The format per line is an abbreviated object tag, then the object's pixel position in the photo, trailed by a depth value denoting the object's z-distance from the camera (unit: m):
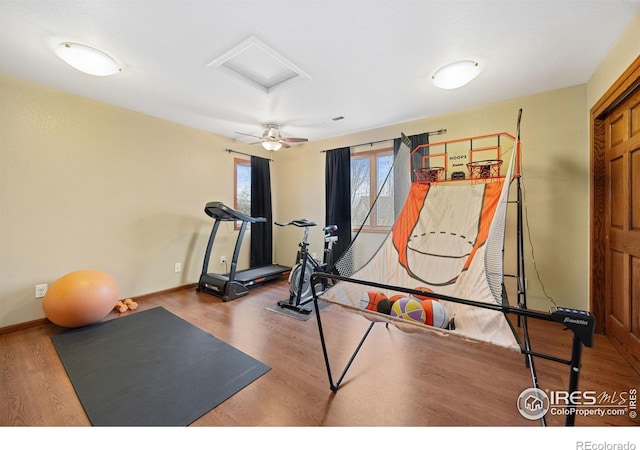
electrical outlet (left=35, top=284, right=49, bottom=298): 2.47
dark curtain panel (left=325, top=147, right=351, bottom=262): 3.93
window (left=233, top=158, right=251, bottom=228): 4.27
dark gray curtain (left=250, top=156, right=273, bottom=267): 4.41
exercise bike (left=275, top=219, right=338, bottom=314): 2.88
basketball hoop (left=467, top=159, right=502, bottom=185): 2.40
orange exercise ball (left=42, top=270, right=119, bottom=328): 2.25
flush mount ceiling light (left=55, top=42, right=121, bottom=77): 1.83
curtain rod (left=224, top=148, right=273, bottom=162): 4.07
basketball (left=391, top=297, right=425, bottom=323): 1.44
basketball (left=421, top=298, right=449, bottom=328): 1.39
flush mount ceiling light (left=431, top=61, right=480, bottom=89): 2.03
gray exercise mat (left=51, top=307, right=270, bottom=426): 1.39
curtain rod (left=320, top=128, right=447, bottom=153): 3.14
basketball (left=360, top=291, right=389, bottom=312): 1.53
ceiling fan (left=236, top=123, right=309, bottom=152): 3.22
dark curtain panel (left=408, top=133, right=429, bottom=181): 3.24
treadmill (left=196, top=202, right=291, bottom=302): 3.23
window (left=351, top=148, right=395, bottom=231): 3.56
